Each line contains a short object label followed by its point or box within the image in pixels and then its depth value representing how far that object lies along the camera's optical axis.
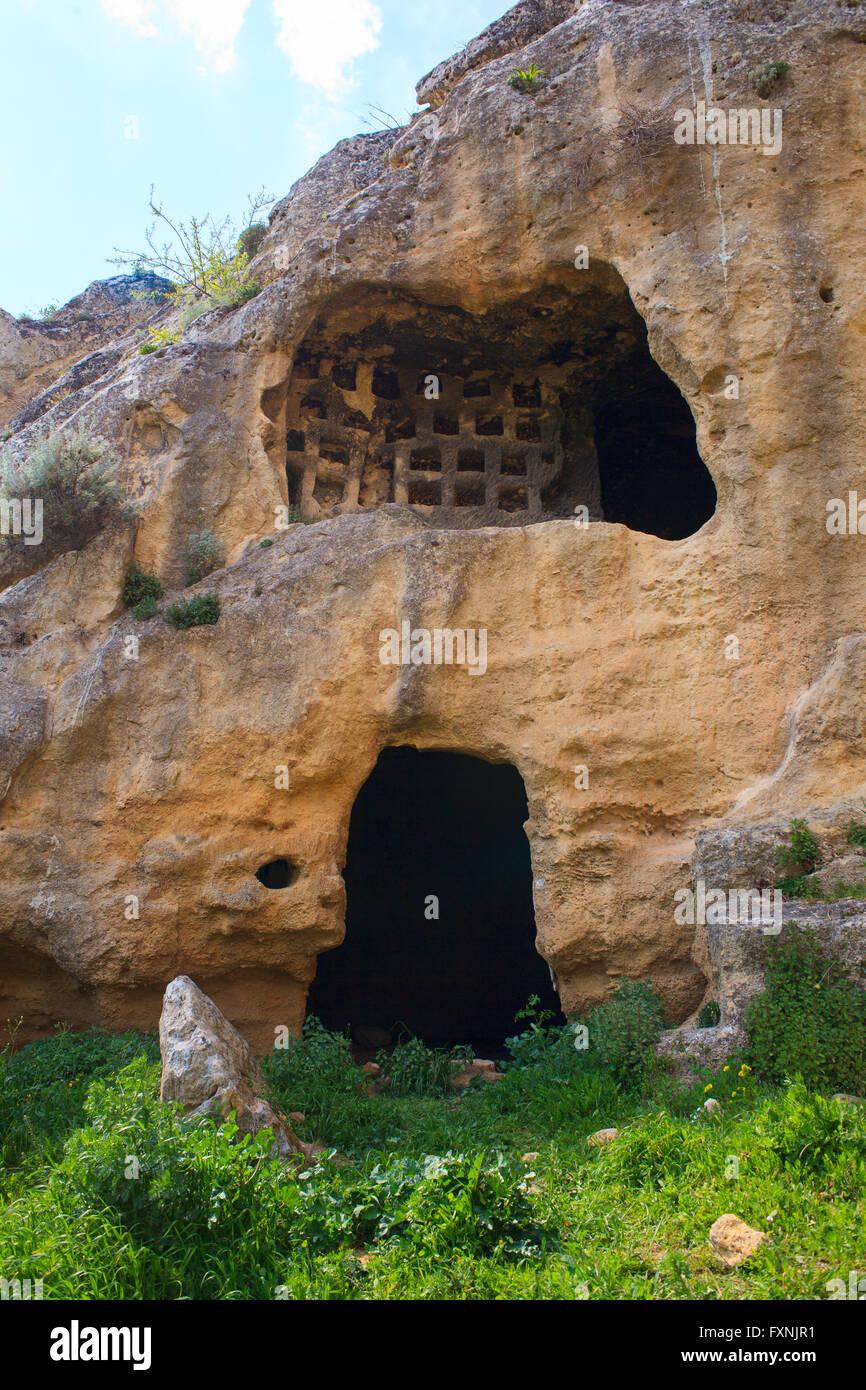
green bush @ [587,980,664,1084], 6.33
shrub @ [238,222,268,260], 10.85
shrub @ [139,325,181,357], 10.29
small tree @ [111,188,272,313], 10.71
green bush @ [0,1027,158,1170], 6.09
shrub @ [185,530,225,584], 8.84
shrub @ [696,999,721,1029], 6.41
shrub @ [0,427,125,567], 8.59
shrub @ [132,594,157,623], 8.40
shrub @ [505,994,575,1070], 6.83
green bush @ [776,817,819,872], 6.28
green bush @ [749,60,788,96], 7.73
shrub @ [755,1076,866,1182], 4.35
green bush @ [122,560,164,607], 8.71
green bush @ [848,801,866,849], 6.26
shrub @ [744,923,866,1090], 5.38
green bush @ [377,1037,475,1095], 7.51
